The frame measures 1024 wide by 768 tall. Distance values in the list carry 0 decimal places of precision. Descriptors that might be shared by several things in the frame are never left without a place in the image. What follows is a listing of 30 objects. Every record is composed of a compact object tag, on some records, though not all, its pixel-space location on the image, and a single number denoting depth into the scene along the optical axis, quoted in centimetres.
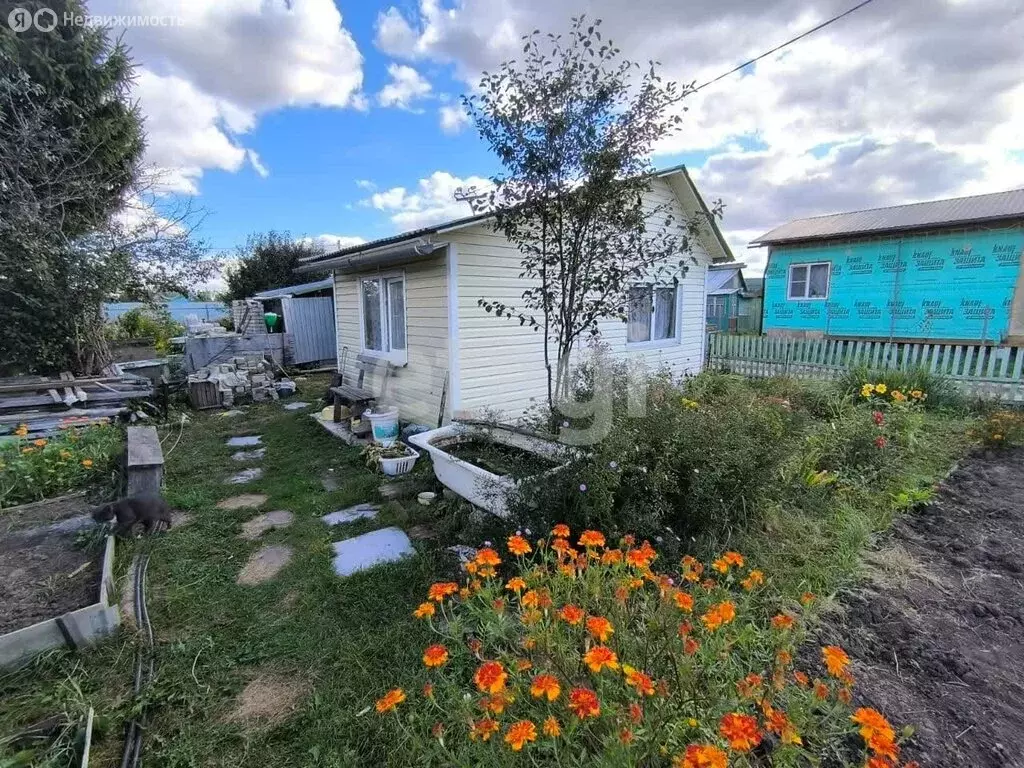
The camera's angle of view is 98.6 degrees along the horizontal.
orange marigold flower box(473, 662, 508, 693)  120
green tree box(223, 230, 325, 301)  1805
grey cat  327
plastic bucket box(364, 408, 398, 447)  569
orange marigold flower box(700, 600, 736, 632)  140
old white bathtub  297
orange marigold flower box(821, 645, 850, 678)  118
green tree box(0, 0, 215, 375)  645
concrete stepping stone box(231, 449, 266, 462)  548
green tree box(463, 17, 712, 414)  352
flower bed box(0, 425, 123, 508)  396
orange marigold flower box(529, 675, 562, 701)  120
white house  533
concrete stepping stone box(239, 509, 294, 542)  366
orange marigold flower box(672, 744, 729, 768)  96
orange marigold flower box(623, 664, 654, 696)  122
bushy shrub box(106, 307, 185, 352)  1298
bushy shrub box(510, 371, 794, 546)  253
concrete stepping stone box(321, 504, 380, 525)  384
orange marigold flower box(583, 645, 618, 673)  124
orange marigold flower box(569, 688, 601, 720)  113
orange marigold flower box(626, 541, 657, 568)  174
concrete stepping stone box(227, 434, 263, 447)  606
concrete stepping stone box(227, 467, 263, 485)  477
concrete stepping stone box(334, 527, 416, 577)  313
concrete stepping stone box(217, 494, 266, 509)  419
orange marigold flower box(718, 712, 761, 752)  100
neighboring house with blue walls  1038
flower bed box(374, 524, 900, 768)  120
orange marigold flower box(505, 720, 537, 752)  108
